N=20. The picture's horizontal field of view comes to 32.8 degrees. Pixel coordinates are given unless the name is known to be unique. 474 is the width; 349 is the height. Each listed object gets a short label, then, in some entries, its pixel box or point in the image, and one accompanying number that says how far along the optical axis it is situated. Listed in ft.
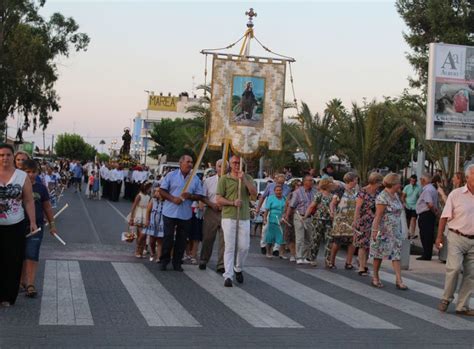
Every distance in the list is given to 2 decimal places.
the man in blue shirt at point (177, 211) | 43.29
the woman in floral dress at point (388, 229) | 40.16
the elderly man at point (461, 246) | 33.06
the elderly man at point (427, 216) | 57.16
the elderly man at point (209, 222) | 44.93
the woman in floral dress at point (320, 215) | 50.08
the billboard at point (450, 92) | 60.23
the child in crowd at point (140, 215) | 49.65
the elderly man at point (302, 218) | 51.21
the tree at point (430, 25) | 104.99
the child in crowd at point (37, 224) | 32.30
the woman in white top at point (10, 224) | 29.91
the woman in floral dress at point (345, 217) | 47.65
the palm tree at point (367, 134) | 105.60
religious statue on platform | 155.63
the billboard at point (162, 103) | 487.61
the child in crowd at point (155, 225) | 47.19
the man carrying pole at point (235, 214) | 38.86
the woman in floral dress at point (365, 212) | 44.50
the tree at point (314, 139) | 126.72
